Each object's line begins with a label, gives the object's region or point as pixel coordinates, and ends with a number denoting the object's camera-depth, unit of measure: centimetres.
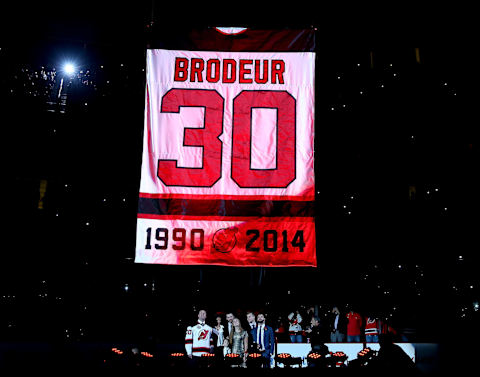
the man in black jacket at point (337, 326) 1096
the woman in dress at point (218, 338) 828
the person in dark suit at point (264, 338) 793
